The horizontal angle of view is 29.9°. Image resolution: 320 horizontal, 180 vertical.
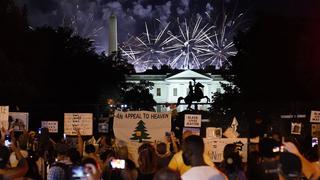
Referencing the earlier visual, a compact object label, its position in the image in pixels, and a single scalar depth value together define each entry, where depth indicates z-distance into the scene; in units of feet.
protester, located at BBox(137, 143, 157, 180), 27.73
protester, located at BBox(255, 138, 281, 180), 22.48
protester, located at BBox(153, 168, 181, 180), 17.76
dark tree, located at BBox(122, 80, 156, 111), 265.71
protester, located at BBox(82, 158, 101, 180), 17.85
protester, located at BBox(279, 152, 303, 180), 20.47
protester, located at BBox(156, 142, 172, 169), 33.71
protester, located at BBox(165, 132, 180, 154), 41.17
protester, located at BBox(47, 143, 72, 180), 26.04
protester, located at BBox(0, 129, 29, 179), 23.08
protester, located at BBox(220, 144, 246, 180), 28.75
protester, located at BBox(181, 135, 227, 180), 20.26
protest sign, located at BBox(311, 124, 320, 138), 53.56
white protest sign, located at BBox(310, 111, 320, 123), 54.19
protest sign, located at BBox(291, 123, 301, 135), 53.06
